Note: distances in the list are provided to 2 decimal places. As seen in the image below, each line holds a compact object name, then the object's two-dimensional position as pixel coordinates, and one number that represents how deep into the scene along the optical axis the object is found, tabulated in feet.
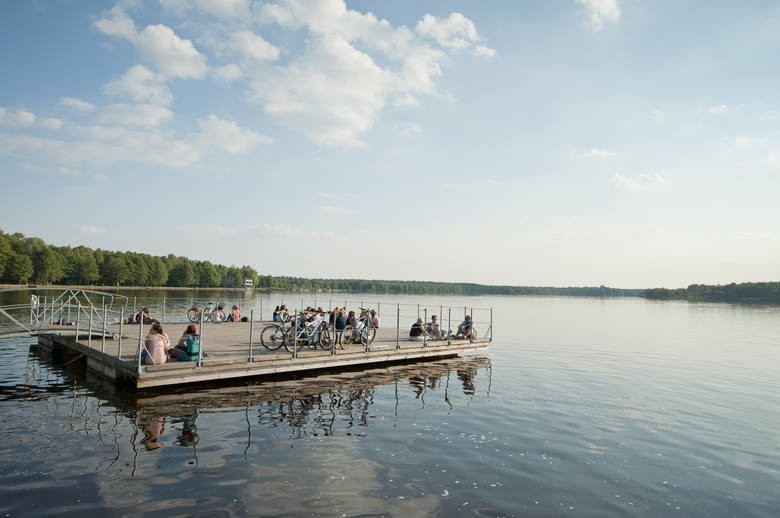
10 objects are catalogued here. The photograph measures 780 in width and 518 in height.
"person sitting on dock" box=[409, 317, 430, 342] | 87.76
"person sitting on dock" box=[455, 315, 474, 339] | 92.62
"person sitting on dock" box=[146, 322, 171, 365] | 50.60
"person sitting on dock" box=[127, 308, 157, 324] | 88.43
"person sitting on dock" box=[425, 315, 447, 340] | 89.38
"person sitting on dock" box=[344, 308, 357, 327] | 79.28
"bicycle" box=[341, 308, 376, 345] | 73.72
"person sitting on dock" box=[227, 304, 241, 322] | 105.80
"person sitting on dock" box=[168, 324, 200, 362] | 52.95
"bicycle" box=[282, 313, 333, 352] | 66.44
